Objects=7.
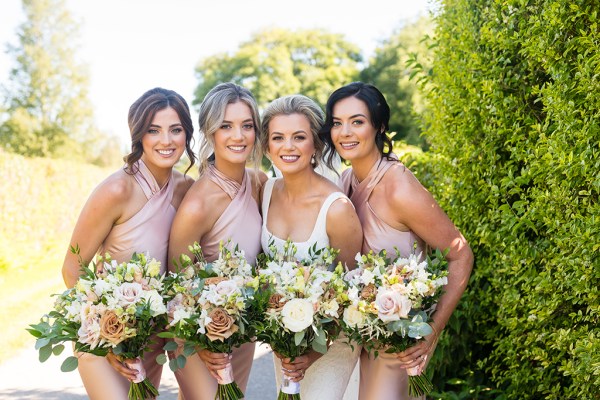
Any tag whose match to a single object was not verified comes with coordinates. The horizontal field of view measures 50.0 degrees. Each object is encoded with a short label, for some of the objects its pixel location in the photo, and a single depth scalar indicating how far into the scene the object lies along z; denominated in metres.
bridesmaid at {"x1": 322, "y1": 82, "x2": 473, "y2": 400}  3.57
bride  3.72
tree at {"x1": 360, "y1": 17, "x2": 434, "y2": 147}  33.06
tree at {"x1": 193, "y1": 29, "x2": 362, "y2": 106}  42.19
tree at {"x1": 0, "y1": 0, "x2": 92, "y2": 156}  38.12
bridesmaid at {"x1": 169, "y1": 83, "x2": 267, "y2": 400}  3.76
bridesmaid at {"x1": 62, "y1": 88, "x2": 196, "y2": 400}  3.62
